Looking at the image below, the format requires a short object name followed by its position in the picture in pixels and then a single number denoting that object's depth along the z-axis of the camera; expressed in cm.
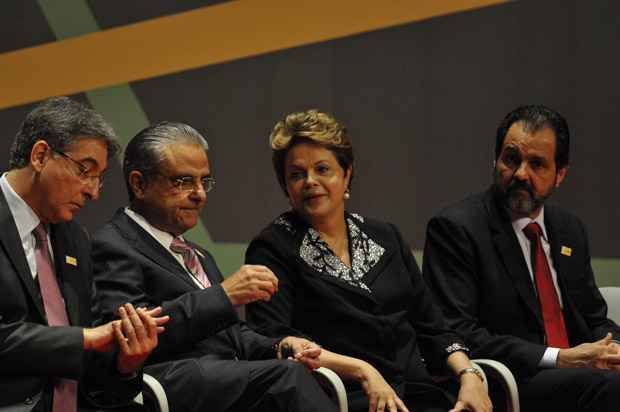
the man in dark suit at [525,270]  777
